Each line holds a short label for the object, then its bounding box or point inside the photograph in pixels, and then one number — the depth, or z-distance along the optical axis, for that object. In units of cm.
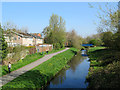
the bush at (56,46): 4890
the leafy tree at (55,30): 5031
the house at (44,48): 3359
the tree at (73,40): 6103
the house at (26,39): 3626
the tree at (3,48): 1825
